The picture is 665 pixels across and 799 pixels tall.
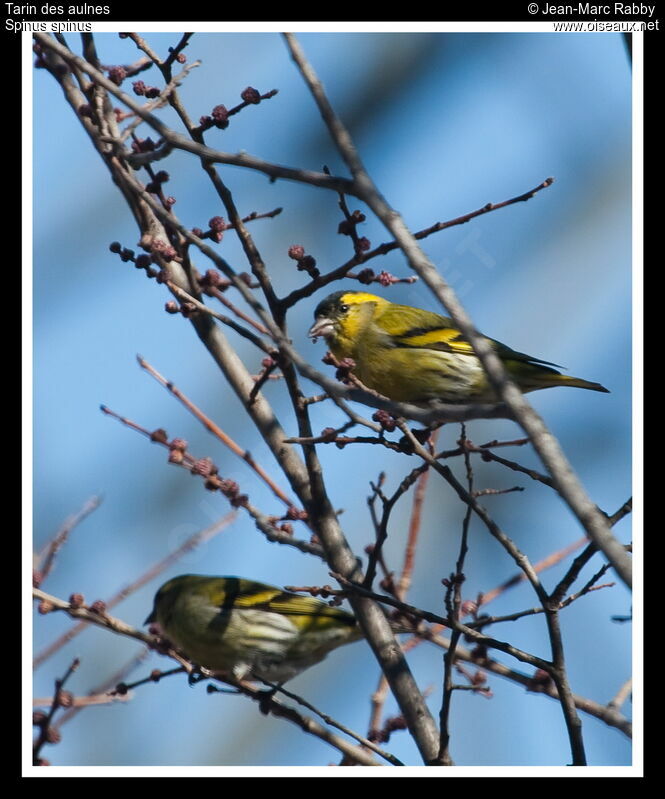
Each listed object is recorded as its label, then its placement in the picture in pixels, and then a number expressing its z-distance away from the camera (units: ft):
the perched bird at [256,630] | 31.24
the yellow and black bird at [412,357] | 30.76
